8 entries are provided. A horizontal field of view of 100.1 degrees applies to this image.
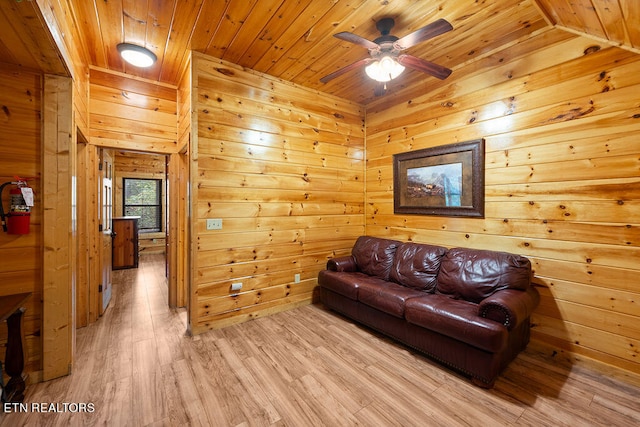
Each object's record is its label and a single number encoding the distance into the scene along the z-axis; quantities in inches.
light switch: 110.9
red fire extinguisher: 72.4
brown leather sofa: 77.3
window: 280.4
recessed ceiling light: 99.4
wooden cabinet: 216.2
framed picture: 111.1
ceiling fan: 74.7
